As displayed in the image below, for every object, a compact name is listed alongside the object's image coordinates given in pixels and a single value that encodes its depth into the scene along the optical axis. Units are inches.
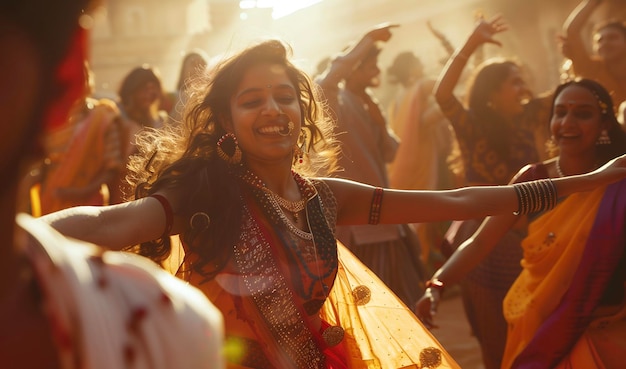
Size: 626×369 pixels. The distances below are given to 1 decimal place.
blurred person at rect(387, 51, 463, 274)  378.3
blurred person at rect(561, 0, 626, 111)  288.4
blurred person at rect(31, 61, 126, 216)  310.5
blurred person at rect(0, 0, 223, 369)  50.7
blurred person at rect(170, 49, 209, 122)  317.4
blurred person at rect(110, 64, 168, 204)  331.6
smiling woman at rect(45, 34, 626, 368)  120.5
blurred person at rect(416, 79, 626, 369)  165.5
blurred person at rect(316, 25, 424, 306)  254.5
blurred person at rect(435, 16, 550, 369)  226.7
